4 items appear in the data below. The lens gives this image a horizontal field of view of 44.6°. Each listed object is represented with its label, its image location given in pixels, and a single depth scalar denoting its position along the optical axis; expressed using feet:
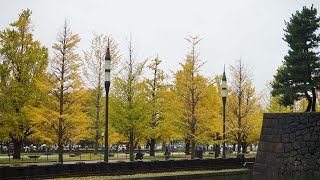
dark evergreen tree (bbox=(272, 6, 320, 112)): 87.25
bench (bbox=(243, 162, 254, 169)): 87.20
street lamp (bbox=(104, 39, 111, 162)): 65.05
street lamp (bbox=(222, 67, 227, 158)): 88.12
